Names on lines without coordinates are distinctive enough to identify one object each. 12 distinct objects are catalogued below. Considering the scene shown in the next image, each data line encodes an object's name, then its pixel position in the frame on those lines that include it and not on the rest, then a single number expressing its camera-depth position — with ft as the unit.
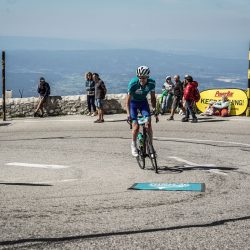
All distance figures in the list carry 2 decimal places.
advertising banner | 71.05
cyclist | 35.61
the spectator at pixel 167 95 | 71.44
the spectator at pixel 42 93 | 75.25
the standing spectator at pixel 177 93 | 67.31
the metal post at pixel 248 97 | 70.23
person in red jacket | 64.75
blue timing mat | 29.22
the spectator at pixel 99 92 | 66.80
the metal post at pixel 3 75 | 70.11
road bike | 35.33
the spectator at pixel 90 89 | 72.33
